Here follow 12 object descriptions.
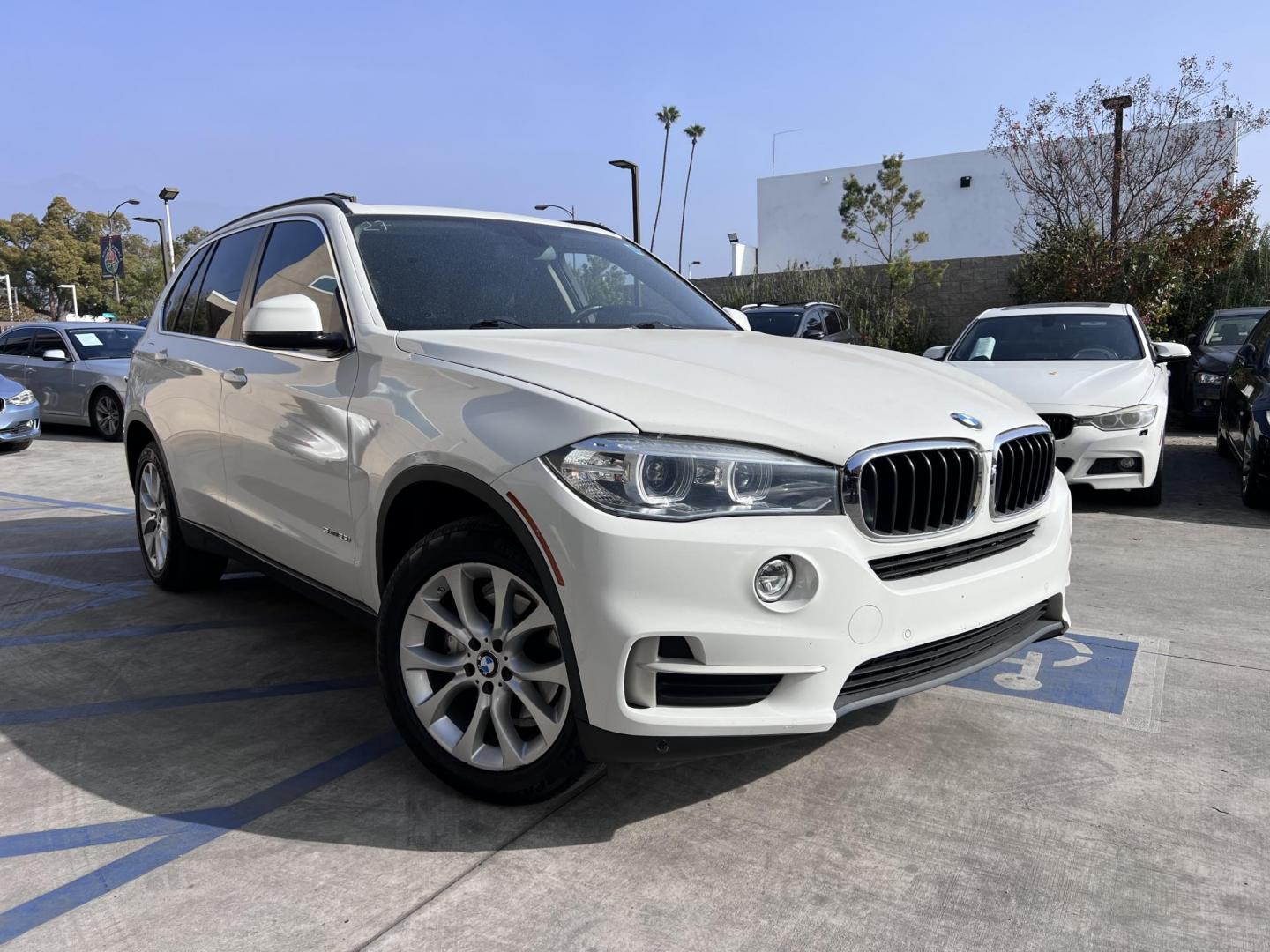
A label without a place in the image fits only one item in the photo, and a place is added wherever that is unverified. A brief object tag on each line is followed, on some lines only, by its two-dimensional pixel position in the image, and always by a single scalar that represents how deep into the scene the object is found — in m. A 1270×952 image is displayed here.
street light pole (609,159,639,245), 24.19
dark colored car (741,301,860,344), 14.16
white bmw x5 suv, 2.40
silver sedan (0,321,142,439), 13.52
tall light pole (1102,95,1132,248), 16.44
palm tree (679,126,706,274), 51.78
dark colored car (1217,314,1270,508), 7.23
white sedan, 7.14
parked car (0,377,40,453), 12.09
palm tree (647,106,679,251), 51.22
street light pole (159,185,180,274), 32.88
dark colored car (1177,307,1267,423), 11.64
